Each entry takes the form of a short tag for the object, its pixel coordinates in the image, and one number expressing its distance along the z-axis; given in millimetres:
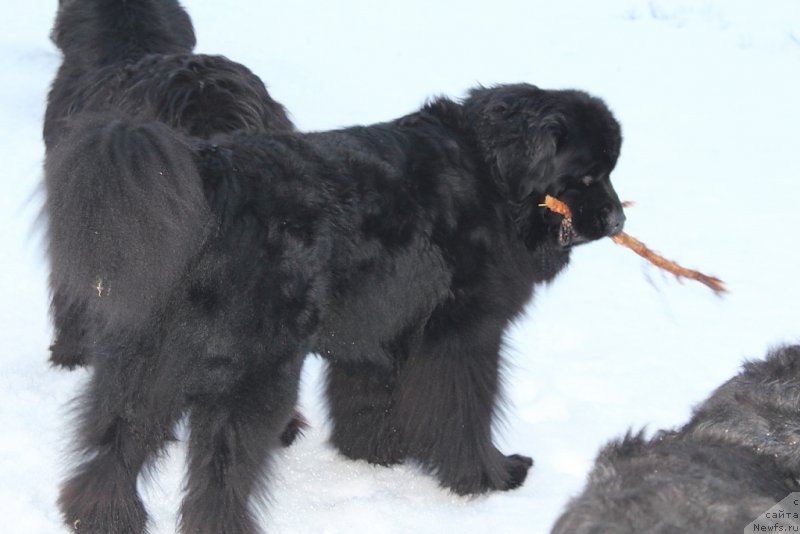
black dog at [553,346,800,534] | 4230
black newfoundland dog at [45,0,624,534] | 6172
